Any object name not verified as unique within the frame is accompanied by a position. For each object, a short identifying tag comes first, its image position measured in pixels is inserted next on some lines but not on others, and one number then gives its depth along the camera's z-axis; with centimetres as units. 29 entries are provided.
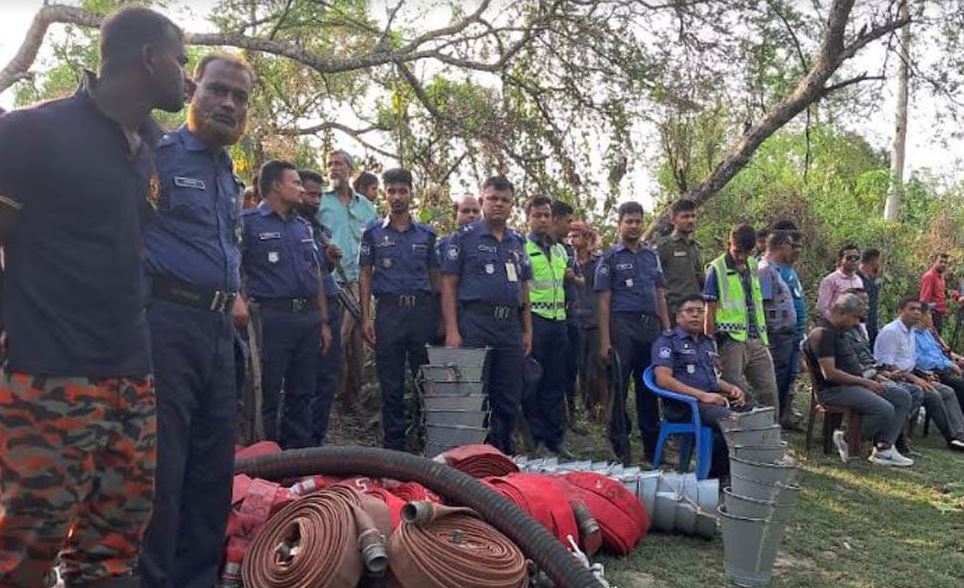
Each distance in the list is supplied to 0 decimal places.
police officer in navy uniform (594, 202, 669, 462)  632
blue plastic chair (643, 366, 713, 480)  554
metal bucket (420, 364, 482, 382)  527
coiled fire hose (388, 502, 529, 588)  304
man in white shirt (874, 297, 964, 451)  802
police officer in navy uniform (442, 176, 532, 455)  564
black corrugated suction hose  332
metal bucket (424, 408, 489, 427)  522
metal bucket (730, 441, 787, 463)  433
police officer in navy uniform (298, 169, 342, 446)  559
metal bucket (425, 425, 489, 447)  519
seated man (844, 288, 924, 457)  745
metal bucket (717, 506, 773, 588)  390
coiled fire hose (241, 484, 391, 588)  303
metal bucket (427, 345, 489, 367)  528
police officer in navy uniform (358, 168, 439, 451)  576
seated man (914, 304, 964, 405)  856
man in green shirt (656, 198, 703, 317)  724
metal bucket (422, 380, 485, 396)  527
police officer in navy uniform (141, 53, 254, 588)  278
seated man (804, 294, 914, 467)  698
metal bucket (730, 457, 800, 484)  402
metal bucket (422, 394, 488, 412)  523
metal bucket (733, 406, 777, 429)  470
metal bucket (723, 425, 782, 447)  465
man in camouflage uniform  217
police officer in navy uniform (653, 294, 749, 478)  577
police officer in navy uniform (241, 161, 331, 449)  505
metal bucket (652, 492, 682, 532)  463
